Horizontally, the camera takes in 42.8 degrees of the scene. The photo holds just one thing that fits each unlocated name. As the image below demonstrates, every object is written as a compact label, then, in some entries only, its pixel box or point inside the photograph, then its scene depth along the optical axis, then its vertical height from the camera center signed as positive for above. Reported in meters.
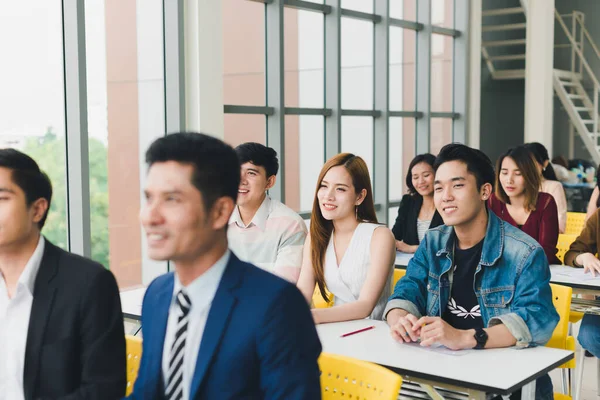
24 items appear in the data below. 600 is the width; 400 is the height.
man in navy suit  1.33 -0.31
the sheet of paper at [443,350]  2.49 -0.74
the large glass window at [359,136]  6.99 -0.10
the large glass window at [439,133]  8.28 -0.08
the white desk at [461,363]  2.21 -0.74
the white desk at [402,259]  4.38 -0.80
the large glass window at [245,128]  5.54 -0.01
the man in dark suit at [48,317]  1.71 -0.43
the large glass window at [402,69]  7.61 +0.57
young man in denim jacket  2.54 -0.55
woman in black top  5.09 -0.54
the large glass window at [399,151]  7.66 -0.26
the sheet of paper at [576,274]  3.80 -0.77
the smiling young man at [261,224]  3.74 -0.48
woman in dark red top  4.45 -0.45
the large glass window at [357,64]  6.89 +0.57
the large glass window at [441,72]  8.24 +0.59
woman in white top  3.23 -0.50
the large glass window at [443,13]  8.05 +1.21
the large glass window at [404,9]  7.50 +1.16
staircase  10.76 +0.90
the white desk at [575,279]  3.66 -0.77
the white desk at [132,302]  3.23 -0.79
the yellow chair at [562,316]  3.08 -0.78
